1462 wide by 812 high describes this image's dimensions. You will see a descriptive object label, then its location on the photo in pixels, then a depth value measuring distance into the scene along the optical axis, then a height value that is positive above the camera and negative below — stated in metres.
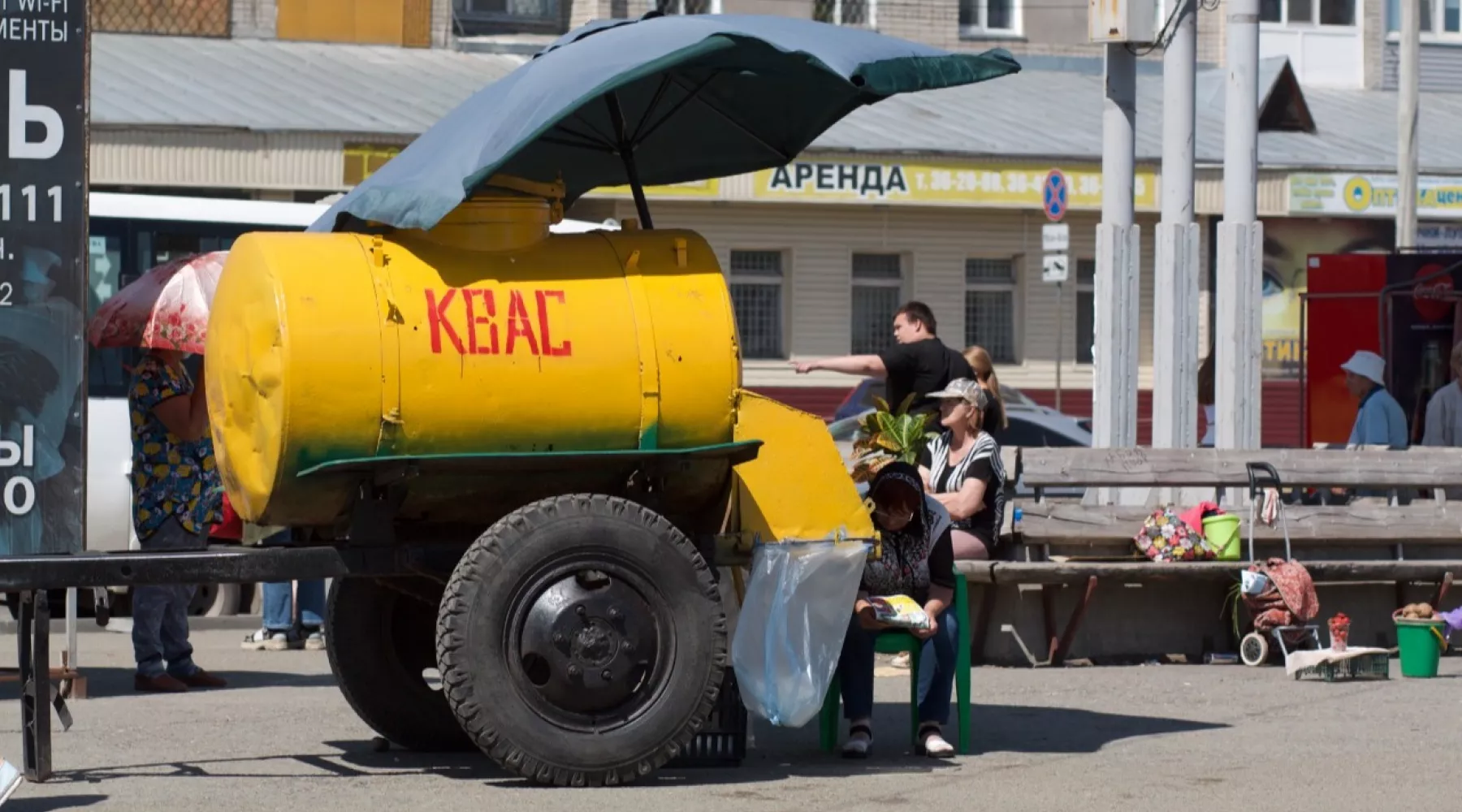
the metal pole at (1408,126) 28.71 +3.02
